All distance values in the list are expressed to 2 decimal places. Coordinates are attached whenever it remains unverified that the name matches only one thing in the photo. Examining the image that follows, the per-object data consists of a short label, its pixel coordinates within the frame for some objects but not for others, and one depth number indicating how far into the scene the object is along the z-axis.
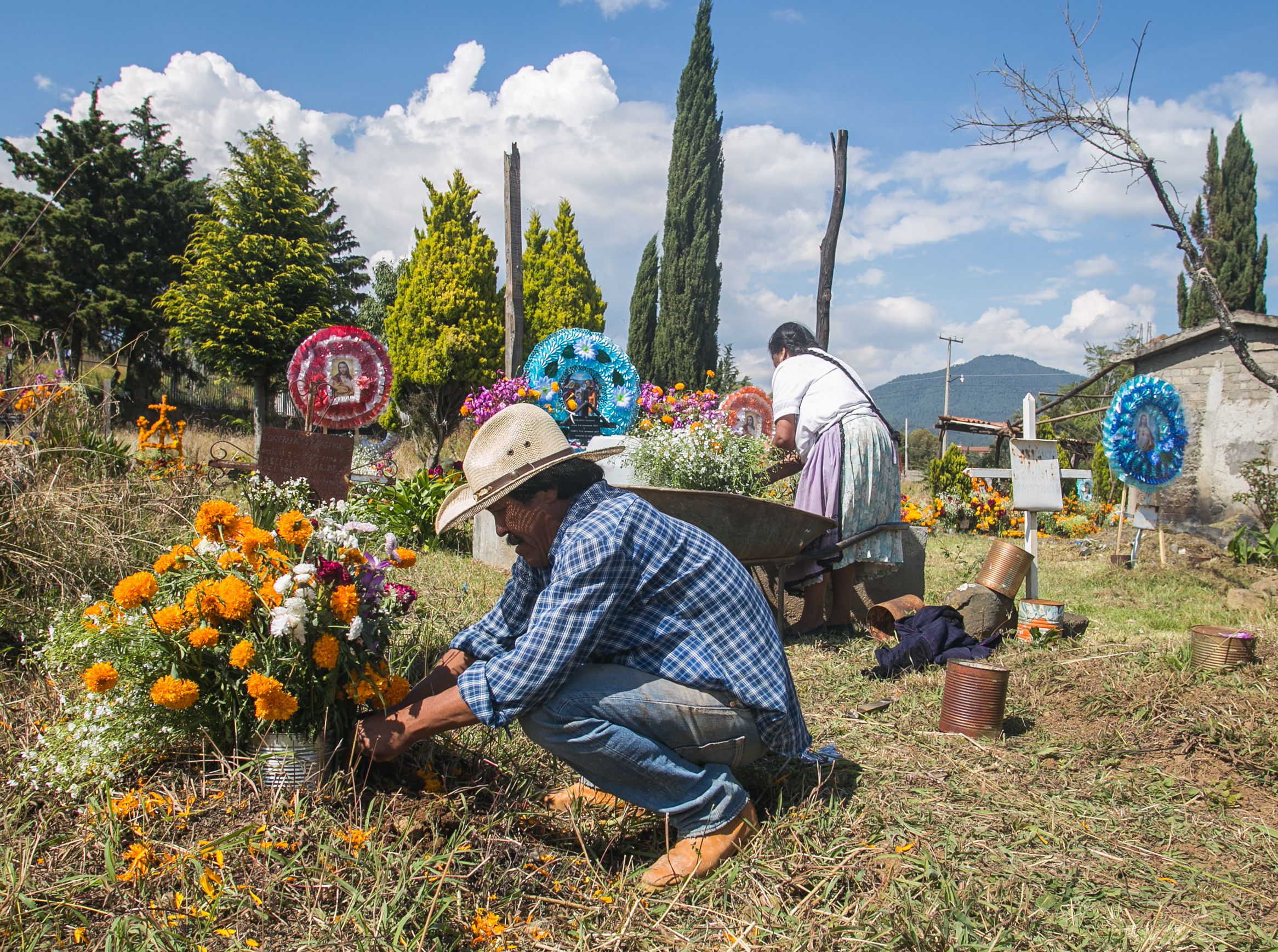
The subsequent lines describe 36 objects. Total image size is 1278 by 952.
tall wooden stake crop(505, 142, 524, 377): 9.50
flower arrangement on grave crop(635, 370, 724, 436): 7.97
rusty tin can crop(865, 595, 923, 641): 4.11
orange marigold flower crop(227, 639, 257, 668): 1.60
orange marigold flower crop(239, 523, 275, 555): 1.74
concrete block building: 9.16
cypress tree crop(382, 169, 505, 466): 13.99
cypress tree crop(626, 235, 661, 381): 20.67
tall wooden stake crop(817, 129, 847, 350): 10.52
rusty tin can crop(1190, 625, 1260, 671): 3.30
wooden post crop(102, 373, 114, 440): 3.87
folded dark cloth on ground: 3.50
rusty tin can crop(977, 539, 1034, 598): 3.95
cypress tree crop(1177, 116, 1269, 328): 19.12
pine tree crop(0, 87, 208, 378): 18.36
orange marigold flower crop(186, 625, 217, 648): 1.61
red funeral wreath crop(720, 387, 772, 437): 8.44
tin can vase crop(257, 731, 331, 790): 1.71
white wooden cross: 4.68
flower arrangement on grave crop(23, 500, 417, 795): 1.64
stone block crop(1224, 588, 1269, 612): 5.09
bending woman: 4.06
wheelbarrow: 3.44
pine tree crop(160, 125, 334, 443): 14.65
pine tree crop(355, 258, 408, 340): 24.64
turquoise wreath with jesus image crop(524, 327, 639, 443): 7.96
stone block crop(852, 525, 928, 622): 4.69
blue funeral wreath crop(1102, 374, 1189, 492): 6.38
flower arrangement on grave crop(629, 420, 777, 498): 5.06
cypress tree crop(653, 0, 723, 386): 19.52
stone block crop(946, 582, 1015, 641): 3.97
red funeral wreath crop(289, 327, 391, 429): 6.04
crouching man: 1.68
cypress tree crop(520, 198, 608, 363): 15.68
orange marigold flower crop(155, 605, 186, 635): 1.64
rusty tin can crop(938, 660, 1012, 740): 2.72
